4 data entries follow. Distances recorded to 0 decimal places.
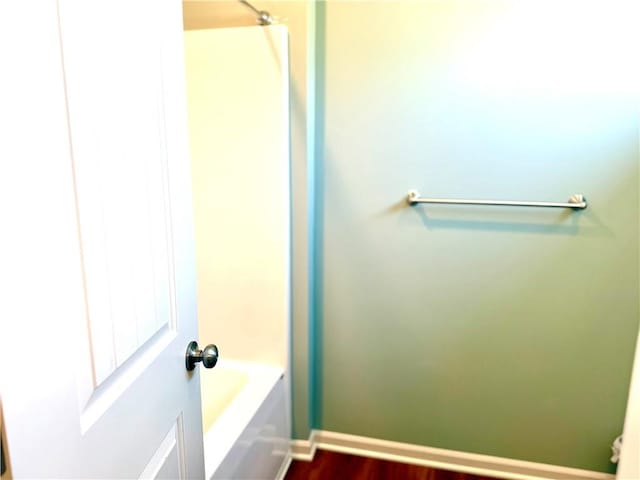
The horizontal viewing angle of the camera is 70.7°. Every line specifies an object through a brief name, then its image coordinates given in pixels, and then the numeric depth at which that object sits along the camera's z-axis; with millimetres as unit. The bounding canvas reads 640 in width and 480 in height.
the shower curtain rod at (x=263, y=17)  1662
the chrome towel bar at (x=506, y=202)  1655
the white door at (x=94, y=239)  515
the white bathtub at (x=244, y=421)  1430
